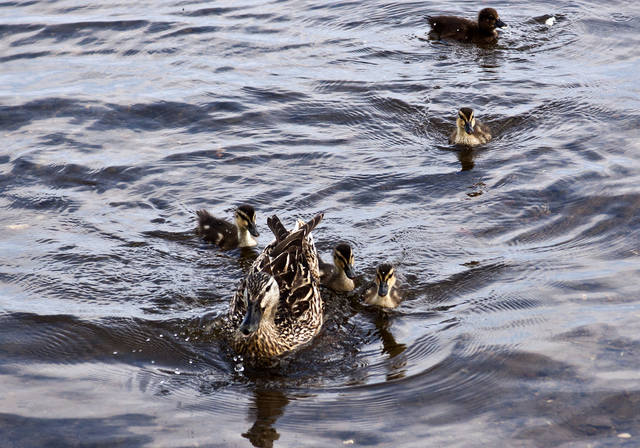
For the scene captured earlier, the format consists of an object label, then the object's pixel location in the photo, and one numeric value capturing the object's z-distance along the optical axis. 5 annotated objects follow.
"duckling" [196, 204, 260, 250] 13.71
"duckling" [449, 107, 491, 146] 16.56
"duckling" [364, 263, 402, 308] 11.75
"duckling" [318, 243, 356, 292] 12.40
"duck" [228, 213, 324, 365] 10.59
